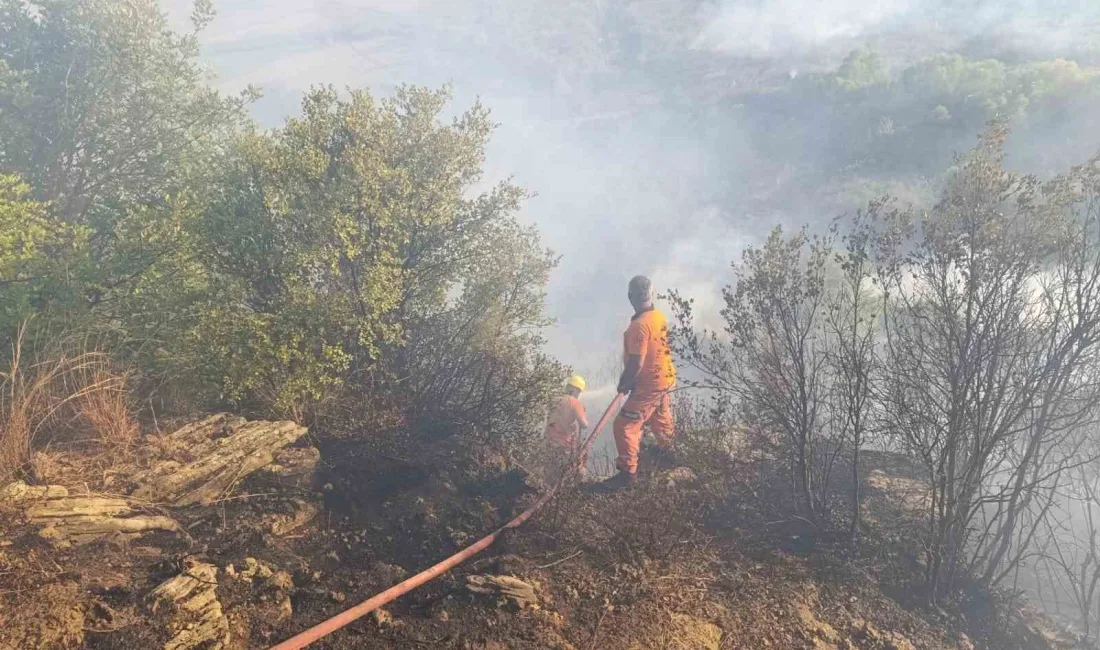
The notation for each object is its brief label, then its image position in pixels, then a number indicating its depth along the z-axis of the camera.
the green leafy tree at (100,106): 7.98
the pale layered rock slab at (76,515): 3.37
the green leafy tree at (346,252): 5.18
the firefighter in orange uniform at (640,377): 6.07
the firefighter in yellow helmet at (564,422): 7.31
